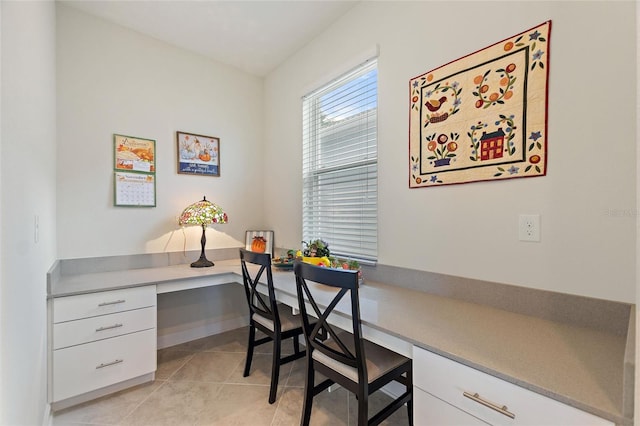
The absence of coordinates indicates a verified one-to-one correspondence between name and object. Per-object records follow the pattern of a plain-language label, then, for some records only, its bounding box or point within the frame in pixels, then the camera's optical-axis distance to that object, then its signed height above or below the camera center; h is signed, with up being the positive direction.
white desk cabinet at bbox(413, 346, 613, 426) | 0.79 -0.59
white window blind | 2.11 +0.38
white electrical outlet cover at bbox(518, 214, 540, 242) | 1.31 -0.07
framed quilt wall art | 1.30 +0.50
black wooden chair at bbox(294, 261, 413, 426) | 1.24 -0.72
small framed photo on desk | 2.94 -0.33
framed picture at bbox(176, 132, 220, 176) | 2.70 +0.54
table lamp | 2.53 -0.07
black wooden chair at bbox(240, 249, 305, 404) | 1.83 -0.76
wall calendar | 2.38 +0.32
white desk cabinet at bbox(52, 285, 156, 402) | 1.71 -0.84
